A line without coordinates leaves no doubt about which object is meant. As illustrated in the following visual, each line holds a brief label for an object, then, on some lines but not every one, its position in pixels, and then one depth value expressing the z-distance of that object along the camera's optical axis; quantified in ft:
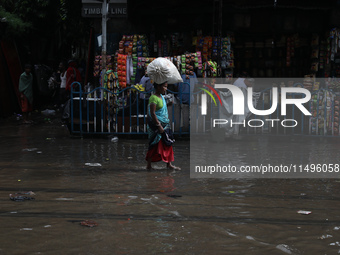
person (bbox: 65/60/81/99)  60.70
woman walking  28.32
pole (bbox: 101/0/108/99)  41.68
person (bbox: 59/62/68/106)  62.18
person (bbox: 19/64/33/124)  57.06
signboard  43.14
